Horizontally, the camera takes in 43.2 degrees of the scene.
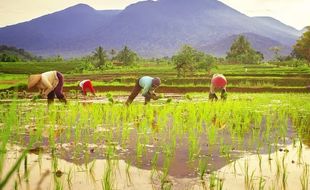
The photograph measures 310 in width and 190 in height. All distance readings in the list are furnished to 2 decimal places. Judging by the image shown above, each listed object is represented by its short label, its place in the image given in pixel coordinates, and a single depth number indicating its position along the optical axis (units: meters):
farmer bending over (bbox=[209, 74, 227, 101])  12.32
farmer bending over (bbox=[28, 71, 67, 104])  10.38
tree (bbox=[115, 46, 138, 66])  65.09
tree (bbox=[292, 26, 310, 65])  52.88
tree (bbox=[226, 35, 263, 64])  67.44
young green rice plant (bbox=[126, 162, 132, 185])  4.02
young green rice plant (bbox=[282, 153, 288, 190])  3.93
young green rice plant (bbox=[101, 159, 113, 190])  3.43
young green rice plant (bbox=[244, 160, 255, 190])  3.84
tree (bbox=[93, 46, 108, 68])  55.14
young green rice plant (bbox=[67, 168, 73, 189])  3.78
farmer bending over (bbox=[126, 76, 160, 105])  10.56
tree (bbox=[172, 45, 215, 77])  30.77
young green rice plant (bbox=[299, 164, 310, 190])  3.78
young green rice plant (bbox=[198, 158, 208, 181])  4.16
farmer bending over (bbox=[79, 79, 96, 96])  13.75
